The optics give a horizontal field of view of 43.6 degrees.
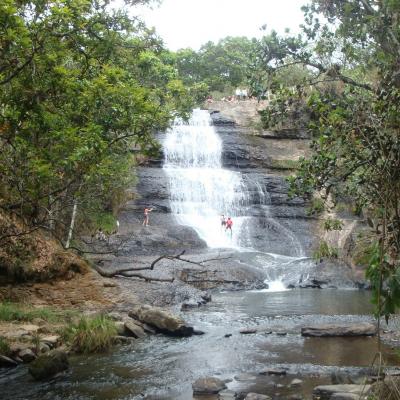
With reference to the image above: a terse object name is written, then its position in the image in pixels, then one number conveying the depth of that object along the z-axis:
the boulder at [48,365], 8.70
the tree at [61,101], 6.43
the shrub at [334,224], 9.03
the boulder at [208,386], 7.81
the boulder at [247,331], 12.66
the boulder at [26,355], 9.76
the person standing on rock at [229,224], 28.92
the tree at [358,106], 4.51
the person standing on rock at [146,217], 29.12
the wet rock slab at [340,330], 11.64
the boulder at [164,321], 12.38
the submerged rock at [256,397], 7.18
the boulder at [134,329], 12.09
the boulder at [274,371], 8.81
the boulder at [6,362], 9.44
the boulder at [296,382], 8.12
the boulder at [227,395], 7.43
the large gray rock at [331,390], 7.04
